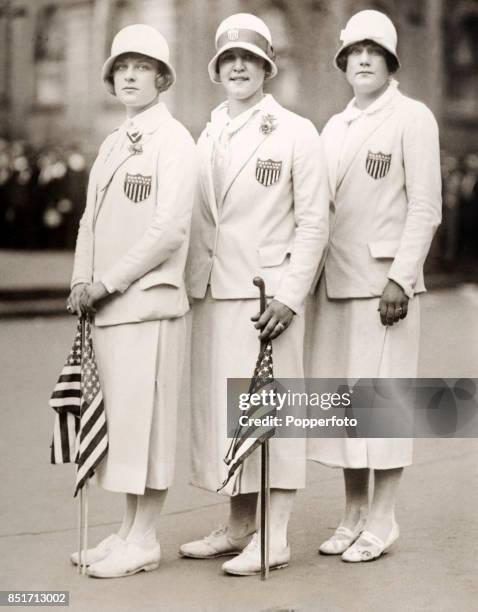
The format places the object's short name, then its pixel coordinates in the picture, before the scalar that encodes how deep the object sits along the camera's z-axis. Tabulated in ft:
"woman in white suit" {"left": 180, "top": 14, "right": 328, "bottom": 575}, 12.80
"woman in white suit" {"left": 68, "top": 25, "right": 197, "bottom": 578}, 12.58
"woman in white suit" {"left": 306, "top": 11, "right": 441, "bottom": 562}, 13.28
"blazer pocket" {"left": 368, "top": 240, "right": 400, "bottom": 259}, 13.37
